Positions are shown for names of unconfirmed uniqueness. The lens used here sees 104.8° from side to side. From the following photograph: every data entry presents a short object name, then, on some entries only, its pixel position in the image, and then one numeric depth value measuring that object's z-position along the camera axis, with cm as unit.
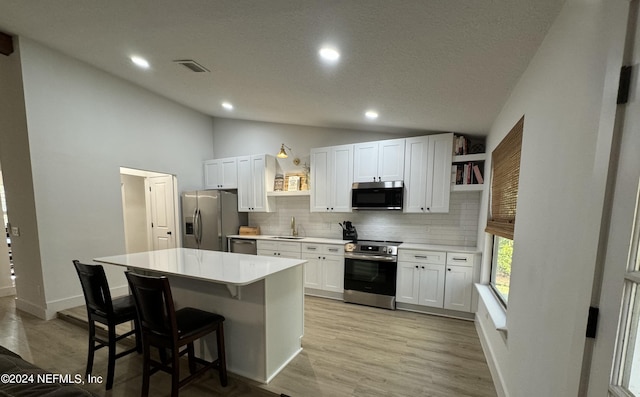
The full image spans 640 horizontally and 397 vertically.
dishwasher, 448
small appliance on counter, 414
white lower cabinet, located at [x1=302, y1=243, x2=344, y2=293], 383
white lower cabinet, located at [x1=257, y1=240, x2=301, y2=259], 412
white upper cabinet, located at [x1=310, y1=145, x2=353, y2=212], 401
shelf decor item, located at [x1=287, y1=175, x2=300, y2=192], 459
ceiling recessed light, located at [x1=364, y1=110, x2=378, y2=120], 312
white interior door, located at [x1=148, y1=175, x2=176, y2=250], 485
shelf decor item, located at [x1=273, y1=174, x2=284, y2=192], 476
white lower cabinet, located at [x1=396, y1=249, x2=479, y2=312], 314
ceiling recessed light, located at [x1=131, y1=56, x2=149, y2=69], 293
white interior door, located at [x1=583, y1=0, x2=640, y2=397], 72
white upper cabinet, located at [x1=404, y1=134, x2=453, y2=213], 341
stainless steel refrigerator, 453
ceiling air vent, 269
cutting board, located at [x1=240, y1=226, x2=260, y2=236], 480
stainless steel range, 347
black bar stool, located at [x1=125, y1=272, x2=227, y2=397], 165
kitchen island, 201
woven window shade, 193
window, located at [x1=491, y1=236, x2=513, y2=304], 233
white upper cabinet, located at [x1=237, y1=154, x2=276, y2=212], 464
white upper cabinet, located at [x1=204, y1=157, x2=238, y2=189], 492
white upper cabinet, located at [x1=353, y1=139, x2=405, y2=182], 368
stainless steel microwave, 363
